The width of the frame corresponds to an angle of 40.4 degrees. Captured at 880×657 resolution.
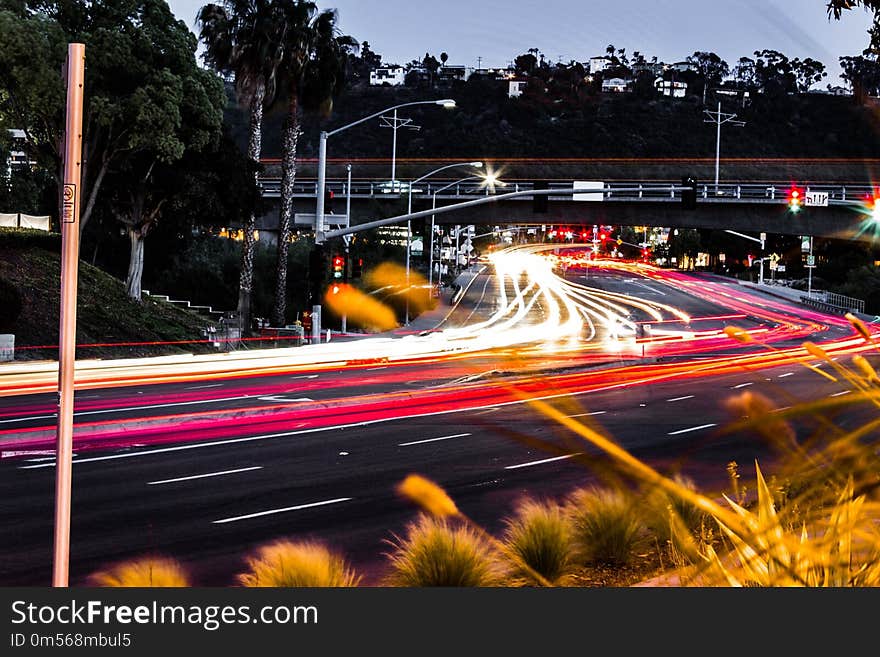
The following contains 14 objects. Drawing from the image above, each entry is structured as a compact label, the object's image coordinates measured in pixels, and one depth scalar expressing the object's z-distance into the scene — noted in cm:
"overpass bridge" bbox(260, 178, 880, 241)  7712
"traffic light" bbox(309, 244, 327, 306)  4688
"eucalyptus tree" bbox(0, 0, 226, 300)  4362
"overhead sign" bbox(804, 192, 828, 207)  7000
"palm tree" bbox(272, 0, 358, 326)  5275
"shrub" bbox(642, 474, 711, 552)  1306
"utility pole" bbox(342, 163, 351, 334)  5169
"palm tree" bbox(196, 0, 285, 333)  5184
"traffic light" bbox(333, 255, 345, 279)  5138
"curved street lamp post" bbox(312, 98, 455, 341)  4444
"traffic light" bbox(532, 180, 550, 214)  4662
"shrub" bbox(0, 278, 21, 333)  3812
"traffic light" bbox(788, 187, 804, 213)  5462
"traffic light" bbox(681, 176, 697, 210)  4597
